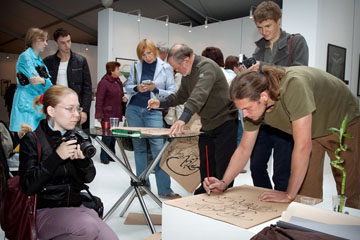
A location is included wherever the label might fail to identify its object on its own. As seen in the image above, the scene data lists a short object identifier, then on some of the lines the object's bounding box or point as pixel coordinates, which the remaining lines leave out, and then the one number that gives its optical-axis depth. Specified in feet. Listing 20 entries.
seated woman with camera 4.91
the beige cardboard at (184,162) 9.33
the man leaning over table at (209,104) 7.39
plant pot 4.07
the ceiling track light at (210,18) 25.70
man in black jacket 10.43
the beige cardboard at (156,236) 5.50
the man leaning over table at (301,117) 4.56
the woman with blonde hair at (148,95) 9.82
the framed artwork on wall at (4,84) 39.75
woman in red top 14.52
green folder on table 6.84
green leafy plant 3.98
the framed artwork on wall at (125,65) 22.45
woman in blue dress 8.89
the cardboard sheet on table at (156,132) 7.05
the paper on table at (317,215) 3.21
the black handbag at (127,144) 9.98
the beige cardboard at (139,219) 8.25
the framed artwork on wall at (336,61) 13.83
